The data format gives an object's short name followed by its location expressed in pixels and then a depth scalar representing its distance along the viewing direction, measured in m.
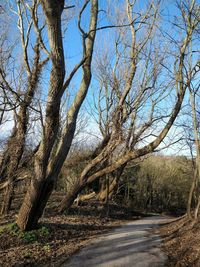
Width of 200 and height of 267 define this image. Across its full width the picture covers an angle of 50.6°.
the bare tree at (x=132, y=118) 8.34
